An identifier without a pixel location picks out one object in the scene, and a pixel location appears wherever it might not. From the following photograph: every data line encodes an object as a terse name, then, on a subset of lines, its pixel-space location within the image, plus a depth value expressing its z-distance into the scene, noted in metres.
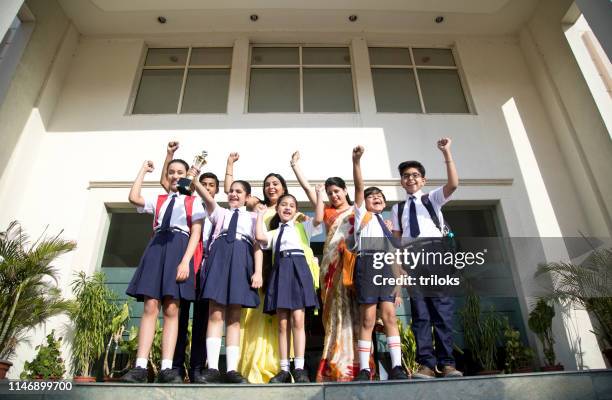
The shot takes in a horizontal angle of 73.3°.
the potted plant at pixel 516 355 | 4.26
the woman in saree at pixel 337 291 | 3.24
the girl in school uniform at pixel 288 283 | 3.07
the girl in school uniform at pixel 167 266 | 2.99
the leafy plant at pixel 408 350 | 4.17
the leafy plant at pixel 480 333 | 4.22
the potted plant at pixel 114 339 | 4.39
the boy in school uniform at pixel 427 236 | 3.07
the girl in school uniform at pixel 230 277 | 3.04
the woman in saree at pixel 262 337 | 3.34
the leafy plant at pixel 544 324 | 4.29
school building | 5.33
